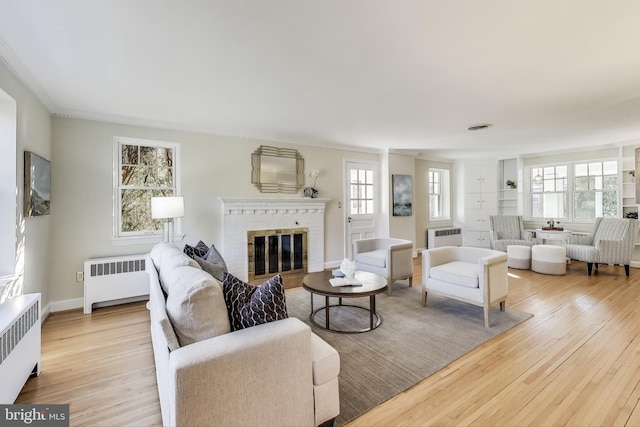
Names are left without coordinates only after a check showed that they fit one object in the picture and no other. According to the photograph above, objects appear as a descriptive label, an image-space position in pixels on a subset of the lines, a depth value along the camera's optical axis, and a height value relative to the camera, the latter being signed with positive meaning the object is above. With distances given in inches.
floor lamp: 136.7 +1.8
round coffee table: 109.6 -30.6
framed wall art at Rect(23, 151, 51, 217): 105.8 +11.2
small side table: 211.0 -20.9
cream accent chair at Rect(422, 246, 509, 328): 118.3 -29.1
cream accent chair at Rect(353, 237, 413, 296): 159.0 -28.4
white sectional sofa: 49.5 -29.2
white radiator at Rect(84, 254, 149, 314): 135.6 -31.9
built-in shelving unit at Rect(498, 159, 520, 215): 274.2 +18.6
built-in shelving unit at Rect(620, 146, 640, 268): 210.2 +12.8
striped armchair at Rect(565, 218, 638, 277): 187.2 -25.3
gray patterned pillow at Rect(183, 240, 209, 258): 114.8 -16.1
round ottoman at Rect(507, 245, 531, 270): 212.2 -35.9
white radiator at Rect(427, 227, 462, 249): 272.7 -27.2
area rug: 80.0 -47.4
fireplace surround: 177.6 -6.8
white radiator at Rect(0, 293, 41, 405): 66.2 -32.7
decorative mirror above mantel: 188.9 +27.5
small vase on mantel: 206.4 +12.8
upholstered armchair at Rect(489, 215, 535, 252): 244.4 -19.0
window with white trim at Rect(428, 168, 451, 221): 289.4 +13.6
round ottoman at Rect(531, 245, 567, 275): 195.2 -35.2
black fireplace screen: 187.0 -27.7
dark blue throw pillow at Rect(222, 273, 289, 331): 62.2 -19.9
